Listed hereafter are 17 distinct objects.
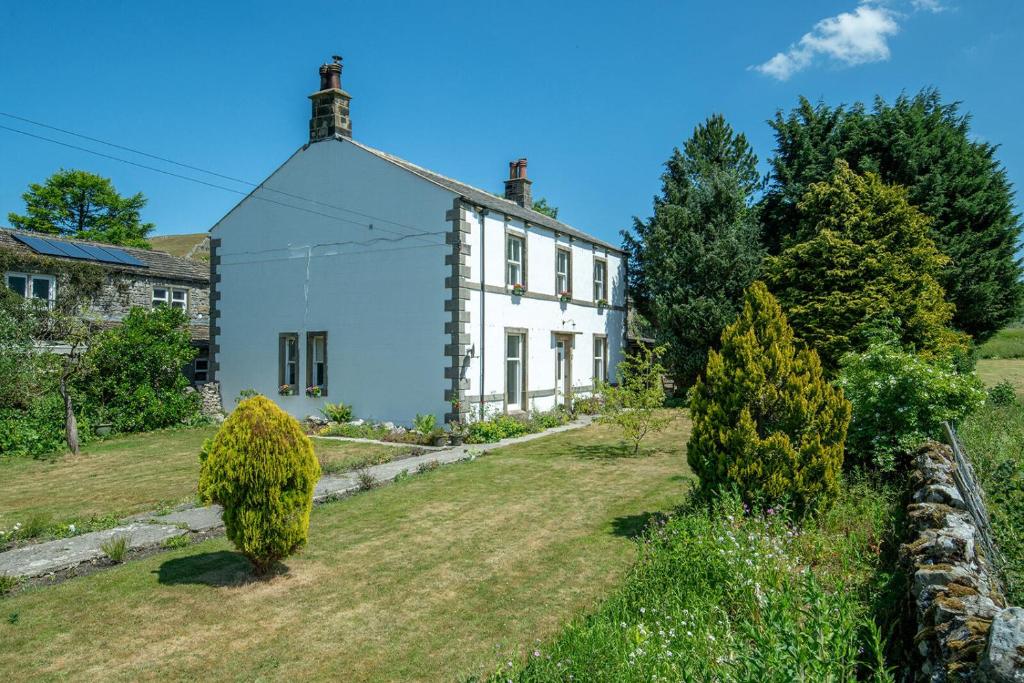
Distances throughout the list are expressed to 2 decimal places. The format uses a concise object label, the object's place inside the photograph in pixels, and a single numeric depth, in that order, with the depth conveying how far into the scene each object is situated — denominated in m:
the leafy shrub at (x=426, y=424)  16.75
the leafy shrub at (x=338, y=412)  18.67
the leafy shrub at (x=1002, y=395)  17.55
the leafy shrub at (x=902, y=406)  9.46
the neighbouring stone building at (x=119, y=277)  22.36
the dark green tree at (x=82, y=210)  50.91
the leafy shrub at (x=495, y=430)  16.88
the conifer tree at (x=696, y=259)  24.38
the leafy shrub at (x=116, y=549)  7.61
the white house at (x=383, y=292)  17.67
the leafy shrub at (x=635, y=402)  14.93
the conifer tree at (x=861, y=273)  19.88
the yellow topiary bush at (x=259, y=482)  6.59
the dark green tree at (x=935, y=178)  24.53
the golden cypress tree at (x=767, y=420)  7.68
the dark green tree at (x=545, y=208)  47.55
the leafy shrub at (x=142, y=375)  18.16
